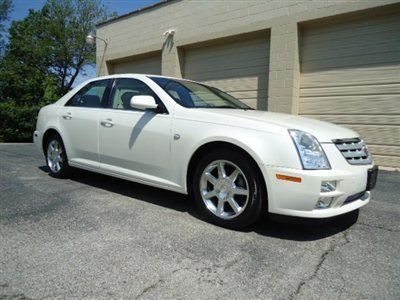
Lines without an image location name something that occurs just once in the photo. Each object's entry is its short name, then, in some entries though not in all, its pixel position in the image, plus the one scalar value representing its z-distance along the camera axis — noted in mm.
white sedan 3178
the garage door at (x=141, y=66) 12037
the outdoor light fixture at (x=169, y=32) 10920
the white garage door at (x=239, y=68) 9109
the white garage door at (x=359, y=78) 7188
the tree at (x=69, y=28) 30594
